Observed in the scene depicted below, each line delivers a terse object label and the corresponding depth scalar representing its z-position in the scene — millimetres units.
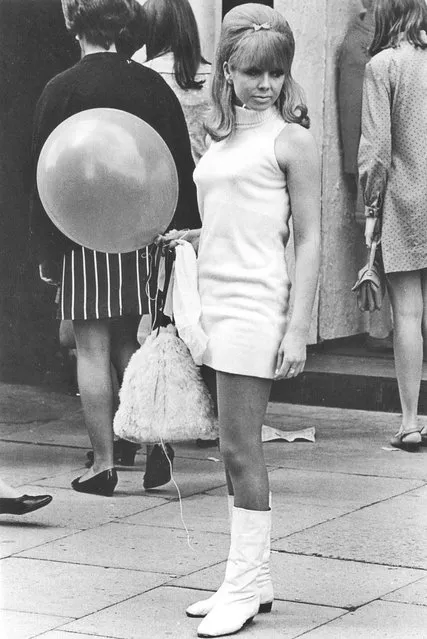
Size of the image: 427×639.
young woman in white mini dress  6599
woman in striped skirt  9060
